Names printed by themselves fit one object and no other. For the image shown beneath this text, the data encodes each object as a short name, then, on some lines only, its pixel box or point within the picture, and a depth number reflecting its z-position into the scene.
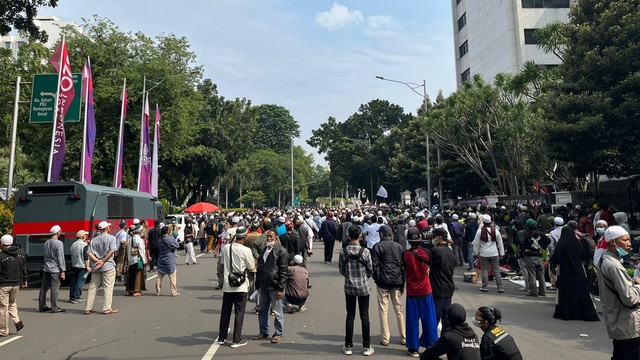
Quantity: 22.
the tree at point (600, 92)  16.27
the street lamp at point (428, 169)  30.22
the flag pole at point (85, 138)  19.28
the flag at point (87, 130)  19.47
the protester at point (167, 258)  10.68
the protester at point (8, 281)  7.48
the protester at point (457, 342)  4.19
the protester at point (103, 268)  9.02
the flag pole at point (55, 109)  17.76
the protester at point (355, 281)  6.20
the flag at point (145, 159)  23.88
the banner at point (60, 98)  17.91
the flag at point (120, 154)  22.31
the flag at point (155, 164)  25.71
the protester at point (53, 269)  9.16
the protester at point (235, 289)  6.73
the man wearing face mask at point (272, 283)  6.98
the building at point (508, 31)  40.16
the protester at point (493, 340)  3.69
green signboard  18.05
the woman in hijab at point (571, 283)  7.96
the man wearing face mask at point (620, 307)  4.31
